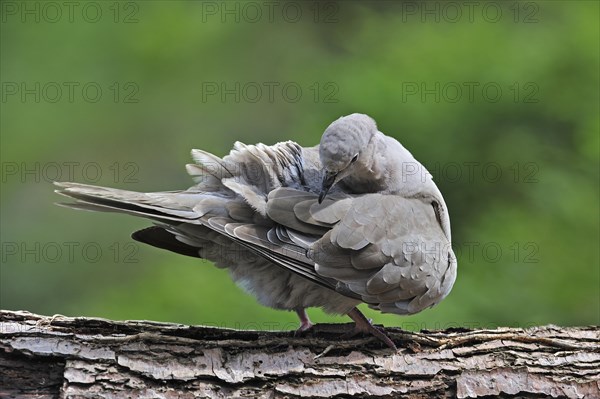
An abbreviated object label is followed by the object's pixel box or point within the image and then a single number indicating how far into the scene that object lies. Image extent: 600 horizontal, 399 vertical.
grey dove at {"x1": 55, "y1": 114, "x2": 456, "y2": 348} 9.38
